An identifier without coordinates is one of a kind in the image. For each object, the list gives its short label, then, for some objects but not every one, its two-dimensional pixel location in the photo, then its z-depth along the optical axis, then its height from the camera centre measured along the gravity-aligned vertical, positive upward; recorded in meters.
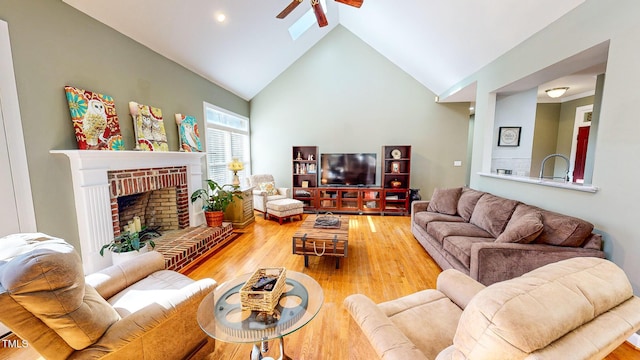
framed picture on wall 3.80 +0.37
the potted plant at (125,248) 2.37 -0.90
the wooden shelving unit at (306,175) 5.48 -0.38
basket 1.32 -0.79
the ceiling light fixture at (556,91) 4.12 +1.18
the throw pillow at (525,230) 2.03 -0.63
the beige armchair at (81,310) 0.90 -0.74
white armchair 5.07 -0.72
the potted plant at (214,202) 3.76 -0.72
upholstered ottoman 4.63 -0.99
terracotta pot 3.76 -0.94
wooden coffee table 2.79 -1.02
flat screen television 5.32 -0.21
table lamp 4.46 -0.15
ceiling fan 2.50 +1.74
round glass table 1.21 -0.88
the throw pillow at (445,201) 3.57 -0.66
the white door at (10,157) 1.77 +0.02
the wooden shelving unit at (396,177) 5.24 -0.43
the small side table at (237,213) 4.36 -1.00
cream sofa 0.65 -0.48
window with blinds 4.51 +0.36
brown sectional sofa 1.96 -0.77
